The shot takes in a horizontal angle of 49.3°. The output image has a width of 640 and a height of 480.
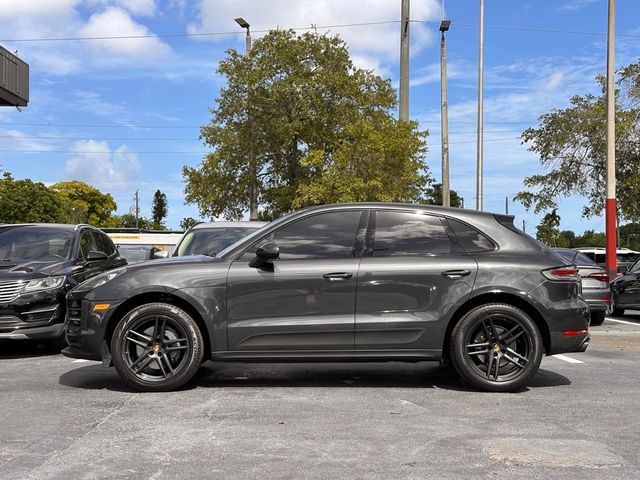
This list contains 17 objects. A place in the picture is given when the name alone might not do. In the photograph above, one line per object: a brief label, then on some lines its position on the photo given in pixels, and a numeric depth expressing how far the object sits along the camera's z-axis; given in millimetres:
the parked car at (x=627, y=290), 13891
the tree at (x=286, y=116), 33188
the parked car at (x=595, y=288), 12633
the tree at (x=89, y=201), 100625
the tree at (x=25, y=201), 72938
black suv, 7898
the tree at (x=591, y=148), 27172
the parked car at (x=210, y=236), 10031
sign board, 29328
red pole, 18266
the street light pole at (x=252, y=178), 33125
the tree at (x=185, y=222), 97025
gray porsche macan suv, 5934
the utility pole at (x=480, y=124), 24953
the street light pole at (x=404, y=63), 25734
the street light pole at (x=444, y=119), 27734
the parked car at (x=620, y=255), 23067
